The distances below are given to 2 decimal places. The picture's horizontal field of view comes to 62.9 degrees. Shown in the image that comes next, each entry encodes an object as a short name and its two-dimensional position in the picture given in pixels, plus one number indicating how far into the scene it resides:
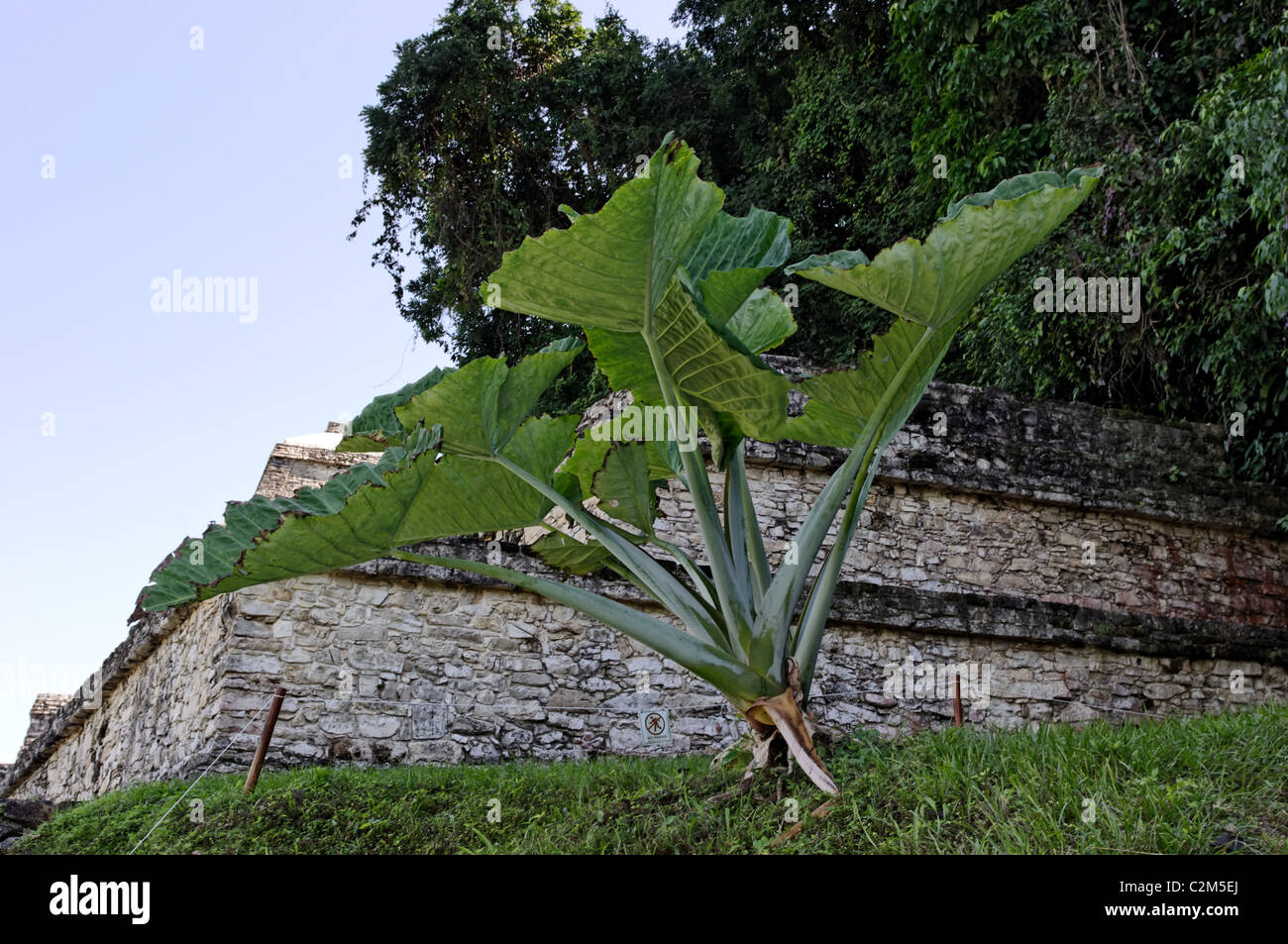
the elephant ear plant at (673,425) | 3.82
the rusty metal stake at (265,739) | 5.23
